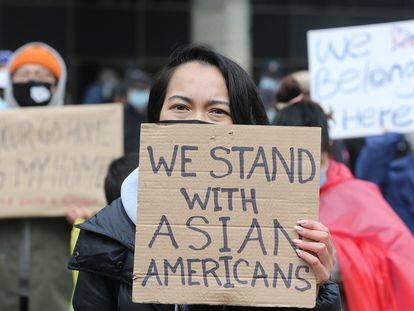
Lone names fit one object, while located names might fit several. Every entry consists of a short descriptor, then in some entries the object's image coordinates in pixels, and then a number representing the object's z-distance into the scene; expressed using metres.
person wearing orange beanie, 8.34
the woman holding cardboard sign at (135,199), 4.12
